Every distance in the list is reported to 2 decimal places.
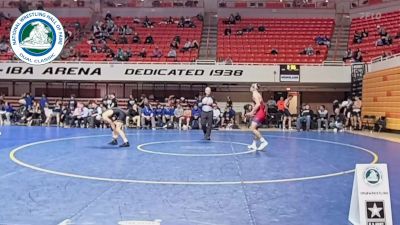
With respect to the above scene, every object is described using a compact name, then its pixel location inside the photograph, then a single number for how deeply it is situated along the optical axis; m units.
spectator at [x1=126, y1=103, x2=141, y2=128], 21.88
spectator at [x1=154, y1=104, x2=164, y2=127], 22.36
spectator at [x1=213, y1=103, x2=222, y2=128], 22.27
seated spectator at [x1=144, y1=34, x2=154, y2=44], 29.89
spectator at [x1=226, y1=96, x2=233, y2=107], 23.85
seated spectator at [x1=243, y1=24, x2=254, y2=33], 31.64
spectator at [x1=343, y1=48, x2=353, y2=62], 25.98
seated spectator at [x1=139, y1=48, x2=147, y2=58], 27.70
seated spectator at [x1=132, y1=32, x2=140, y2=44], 30.03
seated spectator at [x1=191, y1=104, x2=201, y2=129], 21.95
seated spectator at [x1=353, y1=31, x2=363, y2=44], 28.81
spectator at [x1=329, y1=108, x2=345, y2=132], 21.33
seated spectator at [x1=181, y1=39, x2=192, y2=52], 28.92
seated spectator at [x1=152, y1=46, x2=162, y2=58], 27.56
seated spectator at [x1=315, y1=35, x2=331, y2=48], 29.17
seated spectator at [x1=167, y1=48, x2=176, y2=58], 27.34
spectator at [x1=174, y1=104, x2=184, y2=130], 22.20
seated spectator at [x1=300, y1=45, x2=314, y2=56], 27.78
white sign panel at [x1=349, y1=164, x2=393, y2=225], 4.36
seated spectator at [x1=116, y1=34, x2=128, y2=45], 29.88
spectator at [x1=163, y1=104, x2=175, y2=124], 22.39
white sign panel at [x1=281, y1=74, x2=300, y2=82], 24.83
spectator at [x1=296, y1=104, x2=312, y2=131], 21.73
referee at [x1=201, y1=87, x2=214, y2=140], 14.68
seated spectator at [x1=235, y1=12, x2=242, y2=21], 33.28
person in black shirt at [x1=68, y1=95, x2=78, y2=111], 23.11
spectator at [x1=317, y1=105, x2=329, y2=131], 22.19
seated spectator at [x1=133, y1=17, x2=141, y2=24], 33.22
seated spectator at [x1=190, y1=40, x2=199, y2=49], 29.18
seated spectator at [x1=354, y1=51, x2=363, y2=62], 25.19
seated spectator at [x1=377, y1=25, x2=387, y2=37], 27.50
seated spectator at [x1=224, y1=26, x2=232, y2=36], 31.26
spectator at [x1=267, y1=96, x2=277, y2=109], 23.77
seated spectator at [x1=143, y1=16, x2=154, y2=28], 32.52
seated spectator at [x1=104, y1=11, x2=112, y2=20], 33.66
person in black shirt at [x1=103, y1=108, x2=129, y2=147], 12.37
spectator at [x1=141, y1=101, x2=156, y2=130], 21.81
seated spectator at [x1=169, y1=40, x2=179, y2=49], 29.16
